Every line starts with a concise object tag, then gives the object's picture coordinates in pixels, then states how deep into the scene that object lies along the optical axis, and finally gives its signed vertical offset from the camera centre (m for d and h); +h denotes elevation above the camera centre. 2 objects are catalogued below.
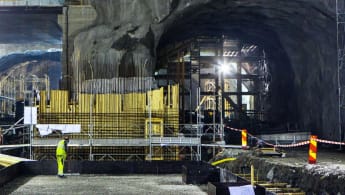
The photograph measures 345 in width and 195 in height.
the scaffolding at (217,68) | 42.56 +3.10
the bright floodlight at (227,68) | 45.25 +3.23
